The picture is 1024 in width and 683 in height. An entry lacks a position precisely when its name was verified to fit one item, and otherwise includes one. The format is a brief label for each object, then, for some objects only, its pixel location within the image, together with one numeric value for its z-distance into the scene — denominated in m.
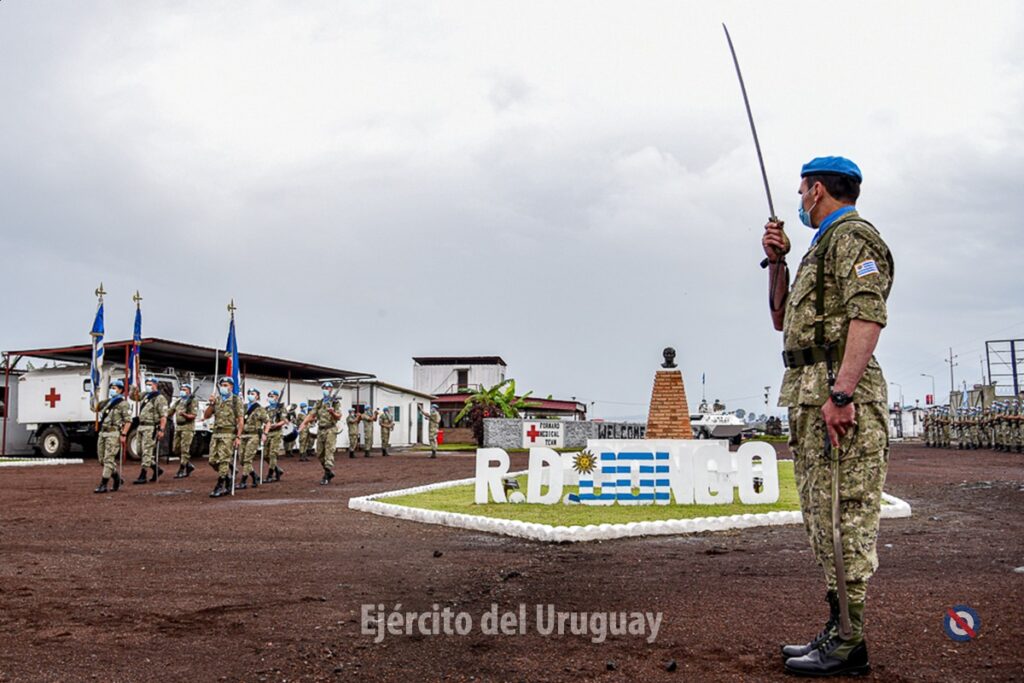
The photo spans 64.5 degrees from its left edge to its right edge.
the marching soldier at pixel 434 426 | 29.96
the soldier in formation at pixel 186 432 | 18.81
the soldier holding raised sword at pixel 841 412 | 3.56
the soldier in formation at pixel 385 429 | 31.89
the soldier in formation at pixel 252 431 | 15.23
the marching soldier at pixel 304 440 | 27.36
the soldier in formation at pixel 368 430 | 30.59
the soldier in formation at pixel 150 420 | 16.17
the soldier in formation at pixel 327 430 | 16.47
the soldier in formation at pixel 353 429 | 29.31
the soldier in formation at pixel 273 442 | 17.23
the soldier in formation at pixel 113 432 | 14.38
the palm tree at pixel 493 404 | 40.66
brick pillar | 15.30
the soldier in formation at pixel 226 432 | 14.15
